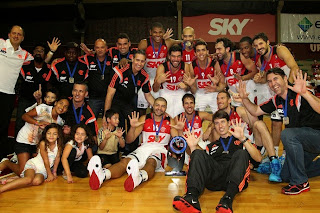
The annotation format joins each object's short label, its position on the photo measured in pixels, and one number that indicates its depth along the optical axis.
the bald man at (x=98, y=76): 5.84
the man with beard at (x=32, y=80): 5.52
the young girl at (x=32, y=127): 4.69
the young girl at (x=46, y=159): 4.12
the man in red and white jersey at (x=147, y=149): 3.88
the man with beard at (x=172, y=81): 5.53
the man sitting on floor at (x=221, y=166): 3.08
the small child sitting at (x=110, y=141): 4.89
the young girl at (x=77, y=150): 4.41
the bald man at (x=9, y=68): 5.14
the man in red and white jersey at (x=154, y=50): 6.10
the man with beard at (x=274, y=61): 5.11
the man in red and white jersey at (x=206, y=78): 5.61
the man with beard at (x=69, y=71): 5.73
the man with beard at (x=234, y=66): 5.67
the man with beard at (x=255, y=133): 4.27
